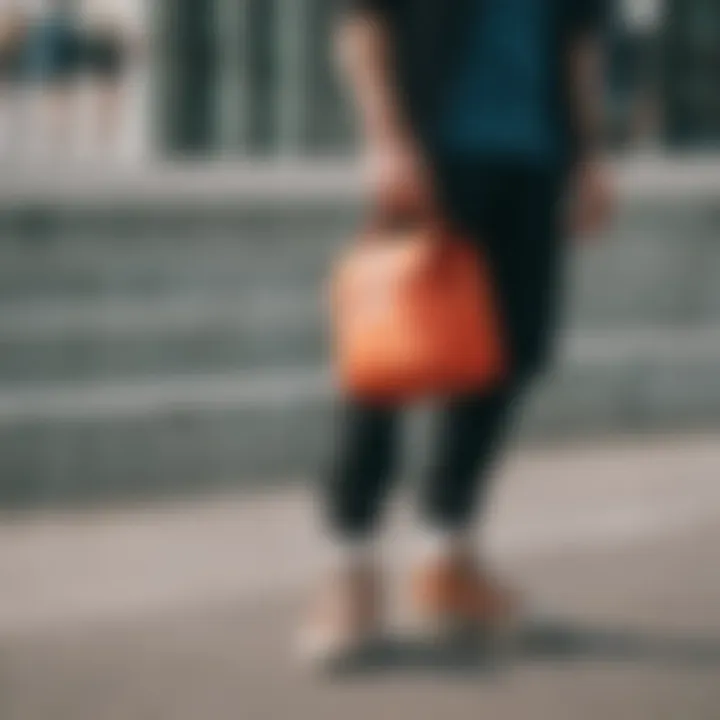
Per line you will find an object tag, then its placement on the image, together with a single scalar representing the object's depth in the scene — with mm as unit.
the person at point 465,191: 5495
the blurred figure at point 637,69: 9351
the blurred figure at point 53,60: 8290
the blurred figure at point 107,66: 8283
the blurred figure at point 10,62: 8157
